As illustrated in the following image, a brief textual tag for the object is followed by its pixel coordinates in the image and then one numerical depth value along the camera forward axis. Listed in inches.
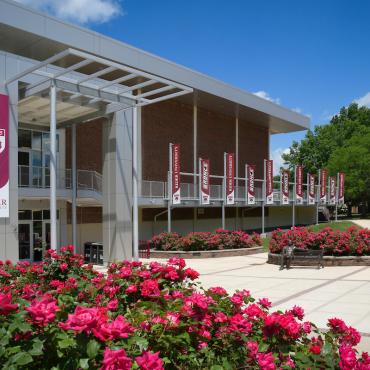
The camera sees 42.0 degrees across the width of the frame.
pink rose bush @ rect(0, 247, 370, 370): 111.5
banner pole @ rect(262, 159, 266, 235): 1507.1
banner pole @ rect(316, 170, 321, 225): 1884.8
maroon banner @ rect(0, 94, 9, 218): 636.1
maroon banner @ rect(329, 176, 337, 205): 2037.2
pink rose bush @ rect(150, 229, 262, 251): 927.7
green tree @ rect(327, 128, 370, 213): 2348.7
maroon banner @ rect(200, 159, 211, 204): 1180.5
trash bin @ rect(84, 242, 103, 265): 861.2
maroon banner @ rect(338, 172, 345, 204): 2155.5
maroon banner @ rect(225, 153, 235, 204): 1300.4
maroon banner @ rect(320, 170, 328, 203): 1906.1
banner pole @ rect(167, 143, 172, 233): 1090.1
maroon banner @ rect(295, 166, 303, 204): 1686.8
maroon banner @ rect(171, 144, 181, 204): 1082.7
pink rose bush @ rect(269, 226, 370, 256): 729.6
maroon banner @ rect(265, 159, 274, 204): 1493.6
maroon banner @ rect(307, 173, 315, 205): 1788.0
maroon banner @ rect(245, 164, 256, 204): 1373.0
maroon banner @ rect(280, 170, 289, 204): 1583.4
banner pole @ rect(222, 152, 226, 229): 1293.1
